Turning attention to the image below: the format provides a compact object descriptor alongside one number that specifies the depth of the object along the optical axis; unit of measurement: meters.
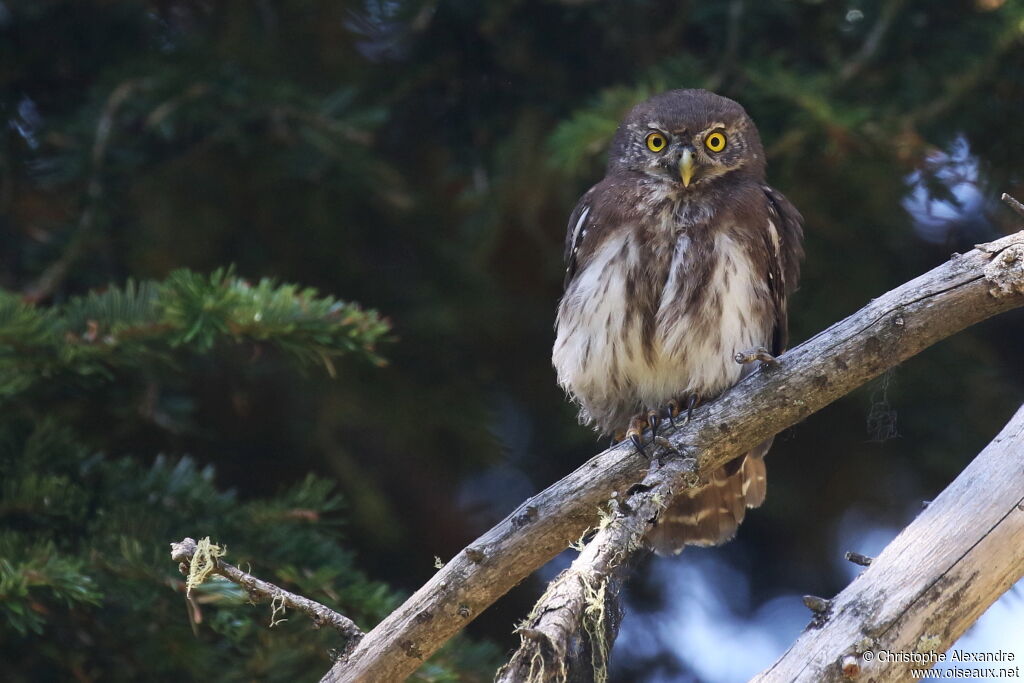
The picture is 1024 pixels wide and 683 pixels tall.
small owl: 6.87
